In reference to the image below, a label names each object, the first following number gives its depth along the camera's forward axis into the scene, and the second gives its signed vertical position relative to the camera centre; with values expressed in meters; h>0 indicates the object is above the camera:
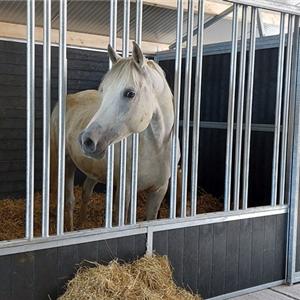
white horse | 2.16 -0.06
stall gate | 2.13 -0.60
